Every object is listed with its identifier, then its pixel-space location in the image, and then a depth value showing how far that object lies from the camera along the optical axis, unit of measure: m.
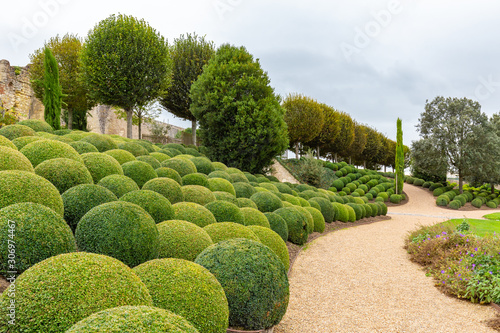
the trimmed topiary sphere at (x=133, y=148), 9.24
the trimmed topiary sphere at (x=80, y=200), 4.37
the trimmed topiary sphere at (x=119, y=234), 3.62
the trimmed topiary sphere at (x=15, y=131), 7.59
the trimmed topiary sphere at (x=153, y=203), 4.91
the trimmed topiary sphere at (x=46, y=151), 5.70
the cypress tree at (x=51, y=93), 13.07
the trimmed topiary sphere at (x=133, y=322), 1.68
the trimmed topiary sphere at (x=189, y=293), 2.72
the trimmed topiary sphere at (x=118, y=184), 5.44
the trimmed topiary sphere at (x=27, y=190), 3.72
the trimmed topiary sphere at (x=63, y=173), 4.94
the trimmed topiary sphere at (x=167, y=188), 6.00
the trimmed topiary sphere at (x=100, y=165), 6.05
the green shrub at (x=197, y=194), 6.46
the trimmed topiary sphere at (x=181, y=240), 4.12
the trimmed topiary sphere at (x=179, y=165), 8.41
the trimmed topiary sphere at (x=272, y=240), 5.56
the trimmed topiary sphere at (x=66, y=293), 2.11
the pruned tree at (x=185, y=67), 21.95
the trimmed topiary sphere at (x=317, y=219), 10.43
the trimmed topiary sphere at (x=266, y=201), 8.59
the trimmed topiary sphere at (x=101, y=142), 8.50
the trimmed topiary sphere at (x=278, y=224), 7.38
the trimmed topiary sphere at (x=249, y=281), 3.49
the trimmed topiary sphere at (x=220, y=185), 8.08
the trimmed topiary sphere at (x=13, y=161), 4.63
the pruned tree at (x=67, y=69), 21.88
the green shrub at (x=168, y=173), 7.25
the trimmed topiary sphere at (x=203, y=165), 10.25
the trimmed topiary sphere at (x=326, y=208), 12.20
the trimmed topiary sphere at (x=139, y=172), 6.73
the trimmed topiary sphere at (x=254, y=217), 6.68
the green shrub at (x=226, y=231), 4.78
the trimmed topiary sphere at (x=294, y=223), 8.16
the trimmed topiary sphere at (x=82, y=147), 7.22
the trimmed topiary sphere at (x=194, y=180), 7.72
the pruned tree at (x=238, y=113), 14.16
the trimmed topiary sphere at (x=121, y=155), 7.55
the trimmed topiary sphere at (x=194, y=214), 5.25
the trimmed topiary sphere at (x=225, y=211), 5.96
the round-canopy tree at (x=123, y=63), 16.34
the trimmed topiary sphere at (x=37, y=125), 9.42
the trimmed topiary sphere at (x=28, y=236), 3.02
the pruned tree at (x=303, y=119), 27.44
